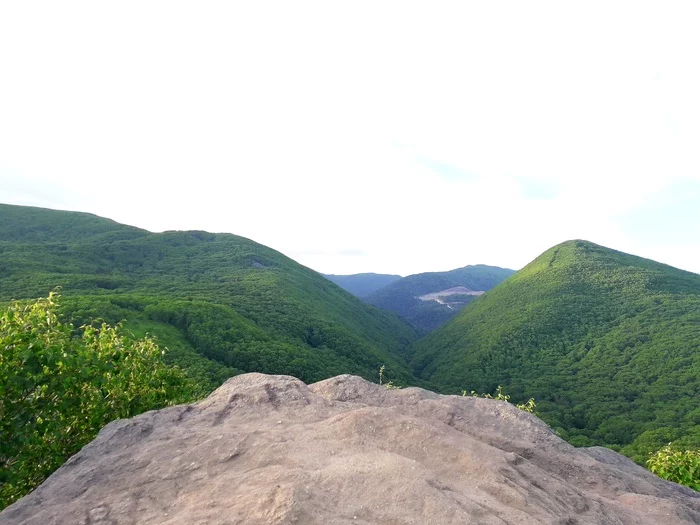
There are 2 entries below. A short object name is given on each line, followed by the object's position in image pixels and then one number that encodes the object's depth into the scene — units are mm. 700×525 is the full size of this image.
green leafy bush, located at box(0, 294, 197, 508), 12047
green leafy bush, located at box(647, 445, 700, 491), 20408
